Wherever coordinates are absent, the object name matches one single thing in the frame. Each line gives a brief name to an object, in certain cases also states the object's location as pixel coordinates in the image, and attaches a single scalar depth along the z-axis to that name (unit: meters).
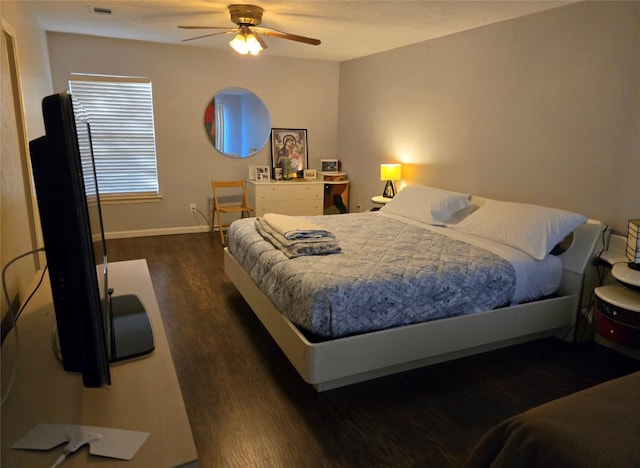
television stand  0.82
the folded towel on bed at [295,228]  2.79
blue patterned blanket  2.16
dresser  5.30
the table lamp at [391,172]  4.67
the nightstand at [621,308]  2.21
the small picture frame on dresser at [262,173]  5.55
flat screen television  0.79
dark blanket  1.04
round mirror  5.35
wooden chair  5.21
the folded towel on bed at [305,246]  2.64
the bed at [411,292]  2.17
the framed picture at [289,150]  5.75
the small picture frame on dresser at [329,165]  6.00
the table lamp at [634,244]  2.29
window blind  4.79
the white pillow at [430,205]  3.65
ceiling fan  3.27
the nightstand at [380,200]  4.74
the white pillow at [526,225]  2.75
